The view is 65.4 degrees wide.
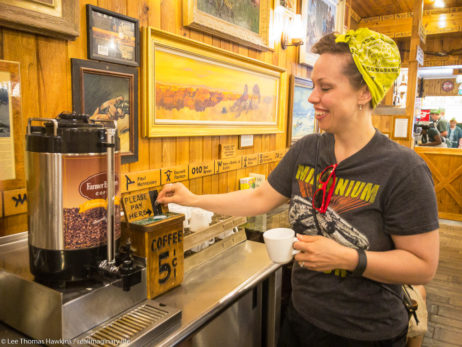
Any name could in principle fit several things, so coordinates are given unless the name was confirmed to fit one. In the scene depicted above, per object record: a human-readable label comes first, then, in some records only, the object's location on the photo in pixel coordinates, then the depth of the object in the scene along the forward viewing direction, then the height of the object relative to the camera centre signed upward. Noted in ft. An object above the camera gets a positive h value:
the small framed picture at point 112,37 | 4.94 +1.32
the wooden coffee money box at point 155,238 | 4.00 -1.24
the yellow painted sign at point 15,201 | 4.34 -0.91
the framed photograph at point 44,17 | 3.97 +1.29
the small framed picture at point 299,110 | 10.51 +0.67
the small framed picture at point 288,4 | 9.04 +3.35
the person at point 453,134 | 26.89 +0.06
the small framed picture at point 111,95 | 4.91 +0.48
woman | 3.51 -0.82
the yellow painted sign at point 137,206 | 4.09 -0.90
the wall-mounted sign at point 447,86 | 30.81 +4.17
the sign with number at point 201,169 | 7.02 -0.78
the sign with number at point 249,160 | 8.66 -0.72
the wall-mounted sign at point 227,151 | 7.84 -0.45
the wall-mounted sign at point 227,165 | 7.76 -0.76
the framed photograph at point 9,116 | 4.16 +0.12
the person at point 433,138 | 21.72 -0.21
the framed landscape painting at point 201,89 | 5.99 +0.82
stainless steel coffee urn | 3.21 -0.63
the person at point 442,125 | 25.02 +0.66
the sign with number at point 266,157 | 9.37 -0.69
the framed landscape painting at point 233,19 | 6.47 +2.24
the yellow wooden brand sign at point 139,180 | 5.65 -0.83
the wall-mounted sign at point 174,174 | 6.37 -0.81
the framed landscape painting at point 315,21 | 10.59 +3.52
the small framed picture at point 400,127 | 17.13 +0.32
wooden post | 16.08 +3.23
